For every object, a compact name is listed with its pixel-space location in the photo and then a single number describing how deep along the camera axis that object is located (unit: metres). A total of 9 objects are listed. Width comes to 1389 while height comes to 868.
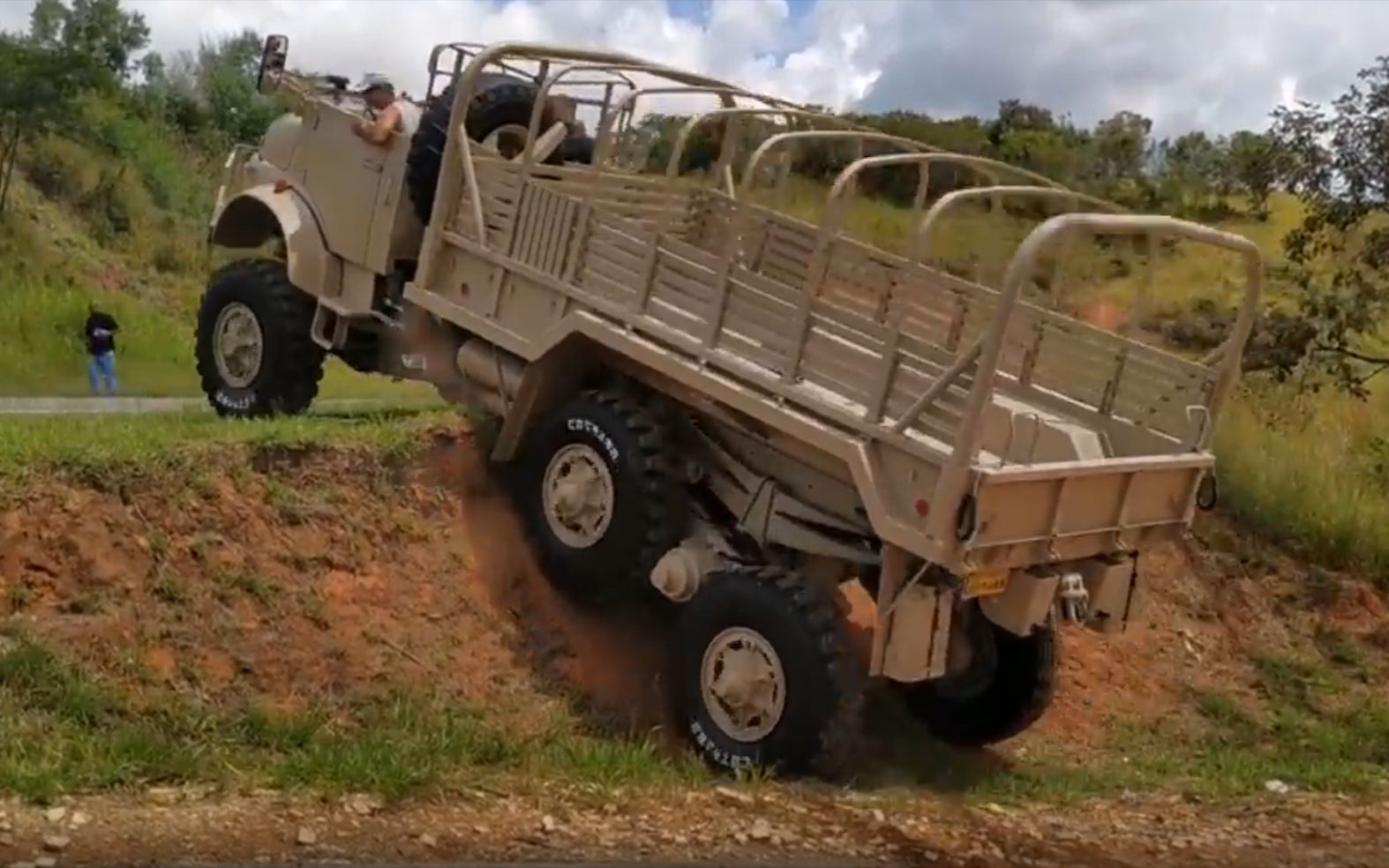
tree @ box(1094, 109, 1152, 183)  29.70
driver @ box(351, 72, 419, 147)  10.55
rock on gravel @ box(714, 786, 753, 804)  6.83
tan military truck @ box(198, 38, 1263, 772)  7.85
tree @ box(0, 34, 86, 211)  24.70
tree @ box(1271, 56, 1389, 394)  13.03
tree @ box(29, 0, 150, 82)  28.28
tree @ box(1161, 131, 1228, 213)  24.69
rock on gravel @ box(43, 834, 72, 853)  5.69
